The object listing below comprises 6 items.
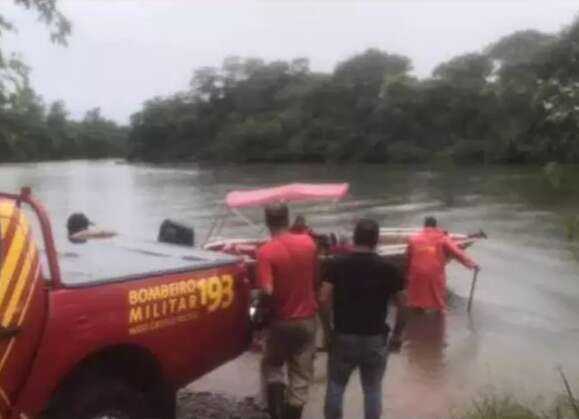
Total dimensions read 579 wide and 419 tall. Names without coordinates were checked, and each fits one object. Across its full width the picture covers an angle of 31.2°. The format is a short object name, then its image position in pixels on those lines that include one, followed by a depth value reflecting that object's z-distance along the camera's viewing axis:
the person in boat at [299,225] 10.79
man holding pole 14.01
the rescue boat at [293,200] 15.82
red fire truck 4.90
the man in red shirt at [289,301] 6.78
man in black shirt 6.33
